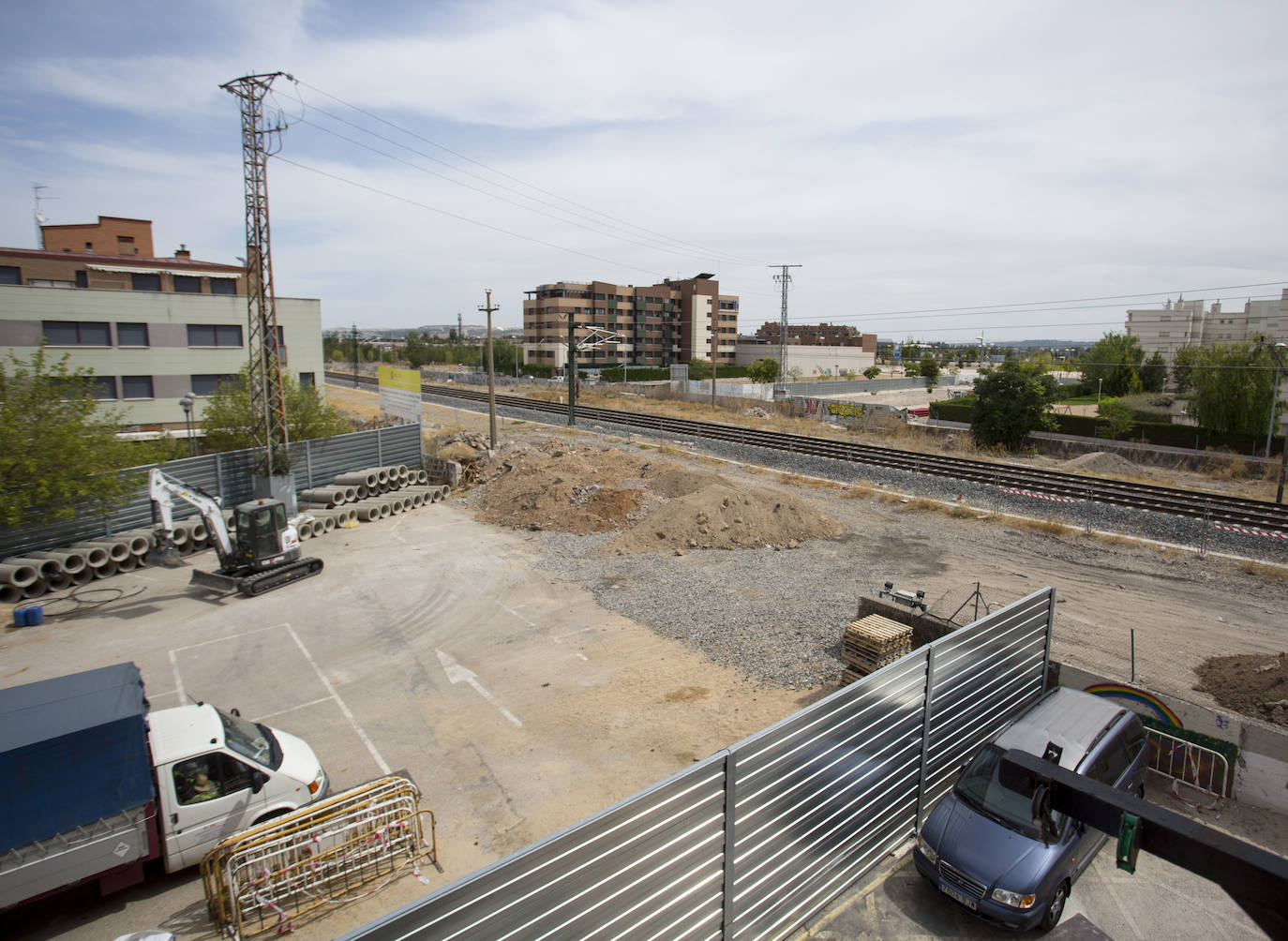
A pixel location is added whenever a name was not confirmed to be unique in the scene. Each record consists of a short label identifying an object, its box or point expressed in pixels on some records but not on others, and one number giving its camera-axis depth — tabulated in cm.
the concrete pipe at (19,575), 1684
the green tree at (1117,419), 4981
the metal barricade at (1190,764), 862
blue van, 614
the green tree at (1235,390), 4559
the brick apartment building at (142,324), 3300
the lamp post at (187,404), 2307
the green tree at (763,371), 8525
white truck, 681
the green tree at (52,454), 1669
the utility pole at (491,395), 3290
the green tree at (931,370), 9969
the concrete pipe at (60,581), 1788
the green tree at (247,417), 2556
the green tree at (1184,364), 5362
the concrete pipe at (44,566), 1720
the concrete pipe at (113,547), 1861
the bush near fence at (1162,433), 4634
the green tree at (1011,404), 4284
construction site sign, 3038
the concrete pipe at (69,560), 1769
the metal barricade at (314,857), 712
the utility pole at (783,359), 6285
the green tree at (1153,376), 7750
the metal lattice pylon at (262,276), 2097
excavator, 1733
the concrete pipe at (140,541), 1959
